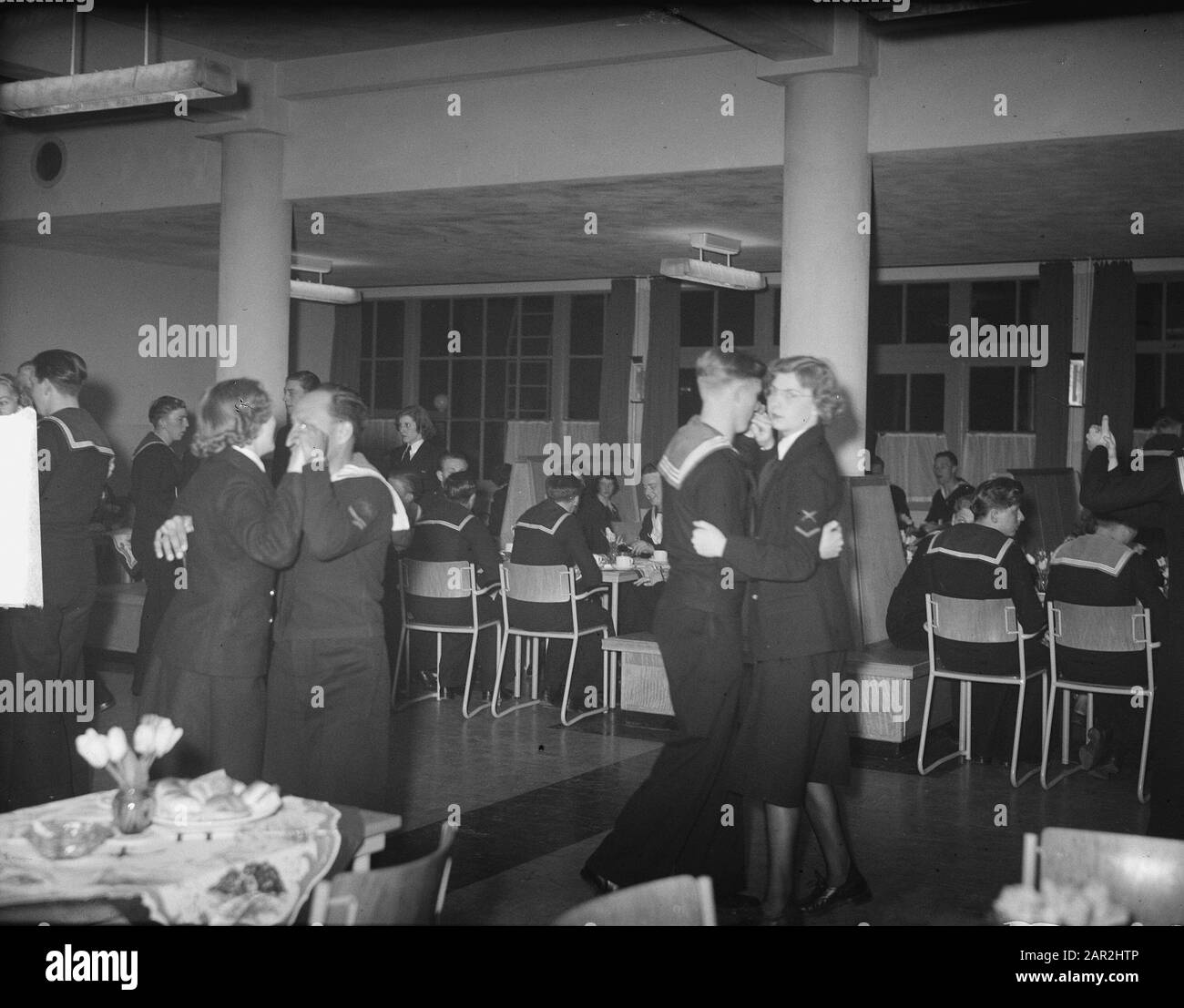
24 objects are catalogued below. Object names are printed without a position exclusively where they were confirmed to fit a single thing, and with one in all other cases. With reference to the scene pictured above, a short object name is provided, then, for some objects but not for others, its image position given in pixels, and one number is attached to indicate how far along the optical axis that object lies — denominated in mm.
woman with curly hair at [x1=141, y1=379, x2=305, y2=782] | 3326
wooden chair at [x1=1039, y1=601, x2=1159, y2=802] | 5336
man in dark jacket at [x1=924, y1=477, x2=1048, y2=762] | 5586
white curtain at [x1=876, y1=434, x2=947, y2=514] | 11430
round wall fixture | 9461
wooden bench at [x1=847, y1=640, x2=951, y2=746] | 5828
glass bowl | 2213
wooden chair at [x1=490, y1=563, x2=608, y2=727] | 6727
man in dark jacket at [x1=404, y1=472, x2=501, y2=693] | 6906
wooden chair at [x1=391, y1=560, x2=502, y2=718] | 6863
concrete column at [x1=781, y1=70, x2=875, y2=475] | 6398
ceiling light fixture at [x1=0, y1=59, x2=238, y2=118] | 4871
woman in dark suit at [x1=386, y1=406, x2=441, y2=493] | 8695
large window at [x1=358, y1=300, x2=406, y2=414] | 14109
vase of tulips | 2361
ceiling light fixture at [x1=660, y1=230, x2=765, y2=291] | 8648
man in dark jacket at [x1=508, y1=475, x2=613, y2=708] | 6777
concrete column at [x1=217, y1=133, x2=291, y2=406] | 8133
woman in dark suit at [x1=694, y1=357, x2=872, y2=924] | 3566
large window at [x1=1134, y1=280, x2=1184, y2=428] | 10539
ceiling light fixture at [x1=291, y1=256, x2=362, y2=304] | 10388
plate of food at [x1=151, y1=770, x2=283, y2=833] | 2379
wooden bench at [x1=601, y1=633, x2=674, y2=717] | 6445
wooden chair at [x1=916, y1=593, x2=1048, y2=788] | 5586
